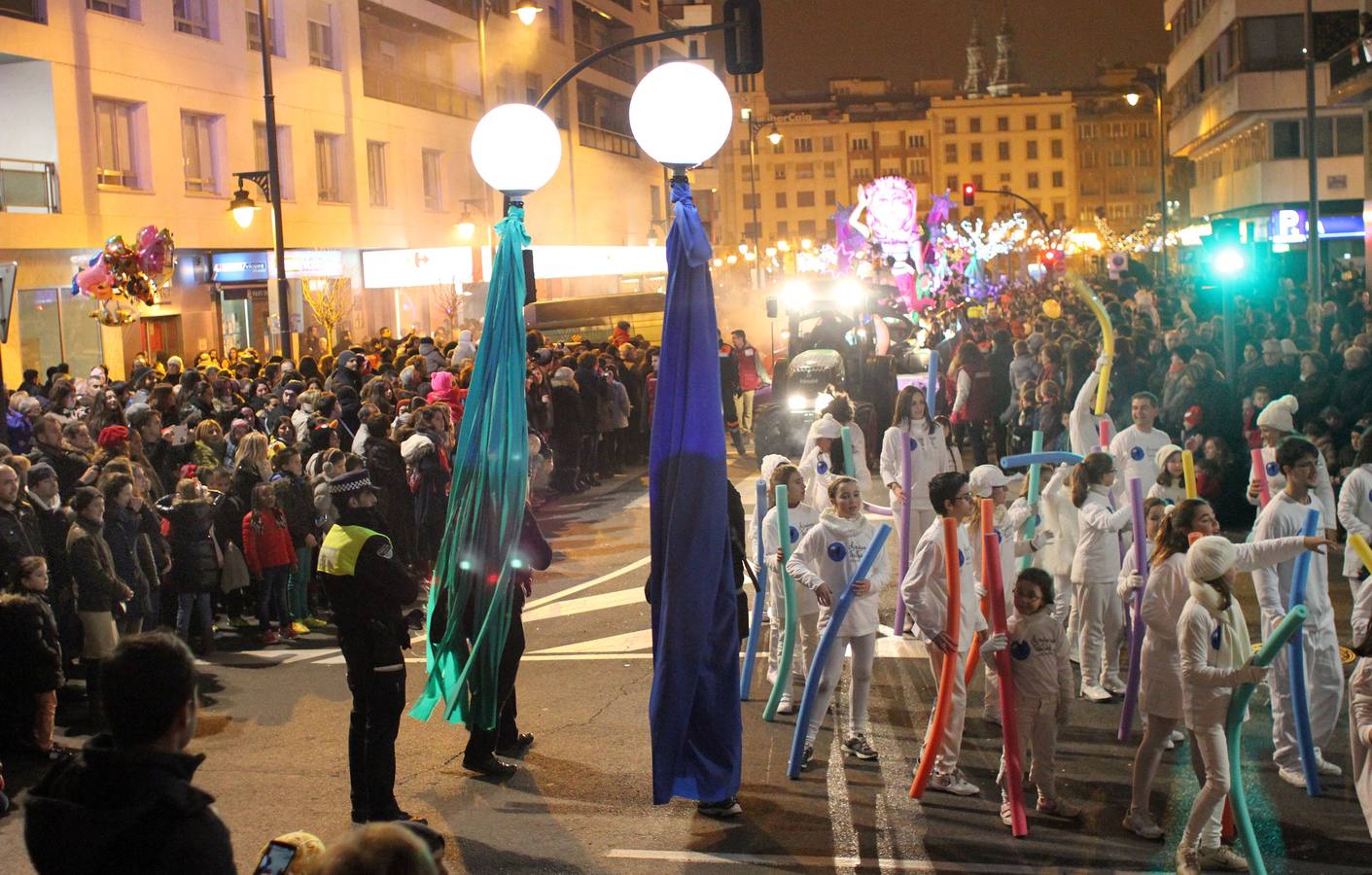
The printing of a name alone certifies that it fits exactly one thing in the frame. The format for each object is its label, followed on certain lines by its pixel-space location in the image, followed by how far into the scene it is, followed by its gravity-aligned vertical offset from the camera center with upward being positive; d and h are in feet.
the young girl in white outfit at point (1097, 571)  31.76 -5.75
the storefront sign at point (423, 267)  101.35 +4.74
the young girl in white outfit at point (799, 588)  31.55 -5.84
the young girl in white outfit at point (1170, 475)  34.63 -4.09
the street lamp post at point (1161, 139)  134.62 +14.84
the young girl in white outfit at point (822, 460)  39.88 -3.89
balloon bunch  60.13 +3.23
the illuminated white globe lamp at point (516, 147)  27.48 +3.42
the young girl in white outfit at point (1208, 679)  22.38 -5.74
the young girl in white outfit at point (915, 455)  40.98 -3.96
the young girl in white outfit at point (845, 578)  28.17 -5.10
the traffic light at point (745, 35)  44.52 +8.60
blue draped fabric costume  24.76 -3.87
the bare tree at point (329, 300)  101.43 +2.70
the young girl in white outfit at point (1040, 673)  25.31 -6.28
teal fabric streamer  27.25 -3.25
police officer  25.46 -5.23
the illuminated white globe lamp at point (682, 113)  24.31 +3.47
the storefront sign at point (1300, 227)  125.59 +6.38
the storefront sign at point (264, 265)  96.02 +5.13
